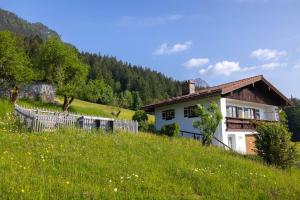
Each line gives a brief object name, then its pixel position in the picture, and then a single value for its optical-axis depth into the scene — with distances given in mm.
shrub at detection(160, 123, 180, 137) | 28625
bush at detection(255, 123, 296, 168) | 19703
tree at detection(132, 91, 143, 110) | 102688
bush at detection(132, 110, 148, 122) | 40344
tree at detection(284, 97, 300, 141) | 76000
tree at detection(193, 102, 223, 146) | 24391
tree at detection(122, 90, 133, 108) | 97225
